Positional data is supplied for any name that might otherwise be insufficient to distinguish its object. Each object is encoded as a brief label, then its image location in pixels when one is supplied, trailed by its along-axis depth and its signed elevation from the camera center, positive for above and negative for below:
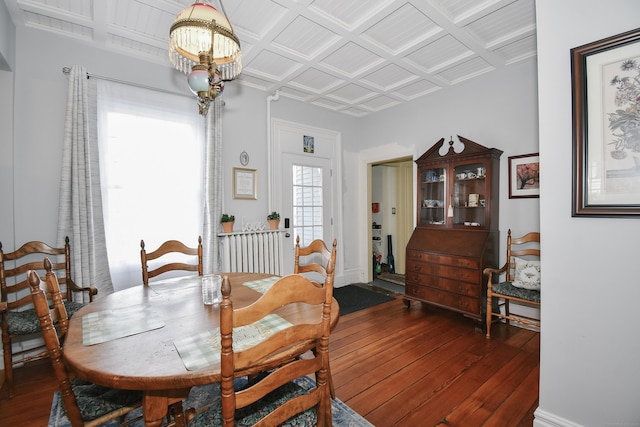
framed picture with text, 3.46 +0.41
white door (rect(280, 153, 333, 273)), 3.98 +0.23
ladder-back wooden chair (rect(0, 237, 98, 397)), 1.94 -0.60
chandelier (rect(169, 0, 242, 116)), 1.58 +1.06
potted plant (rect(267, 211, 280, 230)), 3.64 -0.06
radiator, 3.21 -0.44
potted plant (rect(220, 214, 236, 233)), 3.21 -0.08
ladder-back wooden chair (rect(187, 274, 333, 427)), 0.82 -0.51
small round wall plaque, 3.52 +0.73
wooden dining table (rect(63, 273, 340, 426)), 0.92 -0.51
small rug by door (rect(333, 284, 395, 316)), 3.56 -1.18
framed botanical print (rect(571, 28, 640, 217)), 1.30 +0.42
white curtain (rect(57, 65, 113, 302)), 2.40 +0.28
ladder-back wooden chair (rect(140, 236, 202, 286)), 2.21 -0.33
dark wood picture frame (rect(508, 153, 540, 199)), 2.92 +0.41
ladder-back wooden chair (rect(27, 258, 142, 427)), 1.03 -0.75
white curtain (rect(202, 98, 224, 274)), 3.09 +0.32
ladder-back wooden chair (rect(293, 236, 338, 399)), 1.92 -0.30
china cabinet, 2.99 -0.16
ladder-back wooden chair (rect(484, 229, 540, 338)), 2.63 -0.66
